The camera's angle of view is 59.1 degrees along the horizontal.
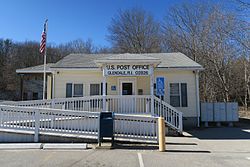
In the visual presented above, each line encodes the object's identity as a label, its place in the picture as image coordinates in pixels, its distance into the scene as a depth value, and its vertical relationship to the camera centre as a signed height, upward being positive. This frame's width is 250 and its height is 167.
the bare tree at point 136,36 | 35.03 +10.08
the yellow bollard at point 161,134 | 8.26 -1.41
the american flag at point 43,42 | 15.89 +3.97
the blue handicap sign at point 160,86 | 10.08 +0.48
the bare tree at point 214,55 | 25.19 +4.81
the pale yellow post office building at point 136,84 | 15.09 +0.91
